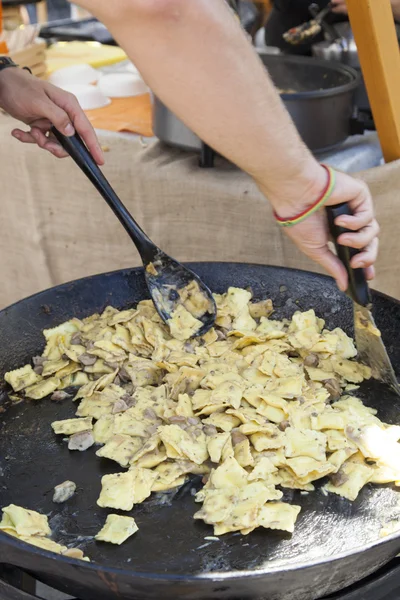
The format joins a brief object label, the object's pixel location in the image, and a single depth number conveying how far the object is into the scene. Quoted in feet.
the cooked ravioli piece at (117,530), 3.38
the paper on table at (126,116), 7.34
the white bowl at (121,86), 8.36
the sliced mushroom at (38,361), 4.79
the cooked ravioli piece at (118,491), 3.58
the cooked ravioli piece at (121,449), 3.96
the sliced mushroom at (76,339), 4.93
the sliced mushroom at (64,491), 3.69
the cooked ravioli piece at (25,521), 3.39
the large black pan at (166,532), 2.86
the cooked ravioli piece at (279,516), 3.40
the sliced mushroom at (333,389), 4.41
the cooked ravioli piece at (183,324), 4.98
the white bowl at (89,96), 7.88
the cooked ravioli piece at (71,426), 4.17
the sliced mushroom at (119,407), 4.31
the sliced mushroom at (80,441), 4.08
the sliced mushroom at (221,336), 5.07
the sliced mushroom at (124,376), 4.71
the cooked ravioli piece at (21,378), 4.60
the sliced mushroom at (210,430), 4.12
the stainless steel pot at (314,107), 5.94
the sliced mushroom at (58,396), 4.55
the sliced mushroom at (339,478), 3.71
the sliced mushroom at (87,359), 4.76
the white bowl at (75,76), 8.48
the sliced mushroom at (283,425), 4.11
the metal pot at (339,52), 7.96
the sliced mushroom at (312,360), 4.71
